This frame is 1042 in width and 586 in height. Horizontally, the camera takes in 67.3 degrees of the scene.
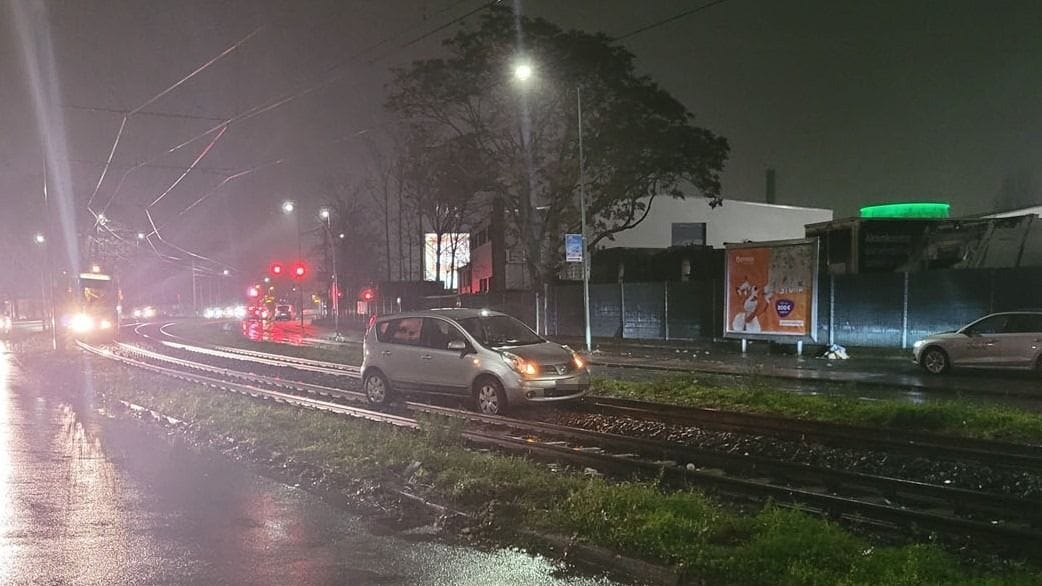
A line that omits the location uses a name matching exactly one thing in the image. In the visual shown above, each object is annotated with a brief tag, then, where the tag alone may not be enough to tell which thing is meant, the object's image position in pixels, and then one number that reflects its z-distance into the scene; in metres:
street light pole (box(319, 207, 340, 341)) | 38.58
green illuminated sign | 40.34
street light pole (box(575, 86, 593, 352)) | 26.19
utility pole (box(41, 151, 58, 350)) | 27.12
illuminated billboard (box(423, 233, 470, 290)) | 61.66
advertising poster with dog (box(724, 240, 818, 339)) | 21.47
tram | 39.16
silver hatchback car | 11.94
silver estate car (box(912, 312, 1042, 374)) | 16.62
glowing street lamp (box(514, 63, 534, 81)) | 23.00
